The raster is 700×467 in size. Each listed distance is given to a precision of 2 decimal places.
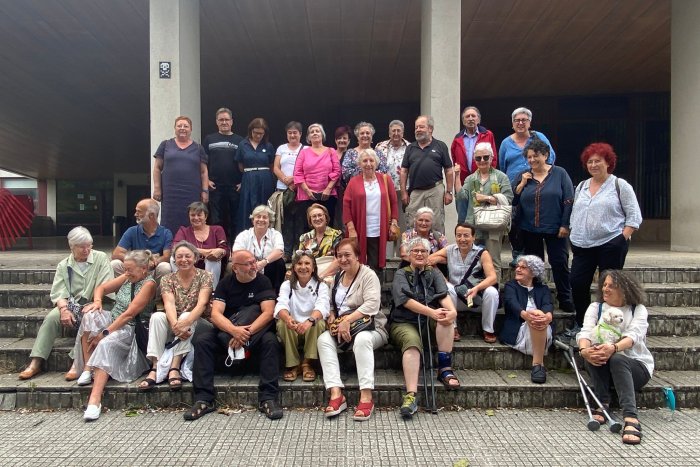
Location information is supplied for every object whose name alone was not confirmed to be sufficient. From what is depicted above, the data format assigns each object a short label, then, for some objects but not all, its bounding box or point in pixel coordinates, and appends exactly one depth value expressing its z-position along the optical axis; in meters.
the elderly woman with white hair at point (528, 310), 4.07
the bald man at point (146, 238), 4.66
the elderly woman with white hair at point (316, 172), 5.30
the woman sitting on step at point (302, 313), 4.01
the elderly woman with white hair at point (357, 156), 5.32
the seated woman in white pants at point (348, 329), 3.71
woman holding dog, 3.52
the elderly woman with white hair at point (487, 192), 4.68
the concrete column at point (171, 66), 6.42
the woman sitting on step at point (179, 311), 3.98
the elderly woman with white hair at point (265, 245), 4.64
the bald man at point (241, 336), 3.78
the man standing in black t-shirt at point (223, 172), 5.67
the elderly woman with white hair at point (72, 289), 4.20
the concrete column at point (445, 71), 6.40
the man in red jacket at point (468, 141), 5.38
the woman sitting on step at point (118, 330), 3.91
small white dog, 3.61
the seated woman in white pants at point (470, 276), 4.42
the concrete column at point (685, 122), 7.26
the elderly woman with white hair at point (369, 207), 4.87
